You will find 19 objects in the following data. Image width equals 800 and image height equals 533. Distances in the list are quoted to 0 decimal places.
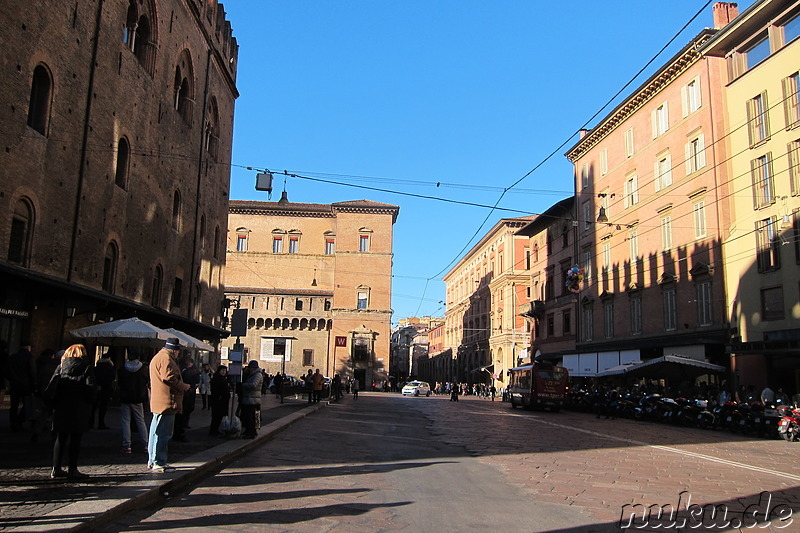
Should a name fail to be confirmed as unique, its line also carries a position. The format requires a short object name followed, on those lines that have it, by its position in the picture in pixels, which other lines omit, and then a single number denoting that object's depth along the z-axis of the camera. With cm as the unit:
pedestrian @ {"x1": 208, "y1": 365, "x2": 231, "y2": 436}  1271
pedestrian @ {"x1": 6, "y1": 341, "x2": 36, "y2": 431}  1119
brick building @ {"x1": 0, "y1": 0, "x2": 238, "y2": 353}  1439
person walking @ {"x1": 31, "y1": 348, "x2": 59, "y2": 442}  1046
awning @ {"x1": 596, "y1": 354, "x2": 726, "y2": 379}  2583
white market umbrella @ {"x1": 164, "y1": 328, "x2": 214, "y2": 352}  1667
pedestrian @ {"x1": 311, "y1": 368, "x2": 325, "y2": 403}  2997
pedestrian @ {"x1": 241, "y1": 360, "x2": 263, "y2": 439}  1266
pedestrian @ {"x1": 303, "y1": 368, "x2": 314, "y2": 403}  3006
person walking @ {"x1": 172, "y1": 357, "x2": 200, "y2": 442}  1159
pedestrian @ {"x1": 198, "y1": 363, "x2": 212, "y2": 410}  2246
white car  5522
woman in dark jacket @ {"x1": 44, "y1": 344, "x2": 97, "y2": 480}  710
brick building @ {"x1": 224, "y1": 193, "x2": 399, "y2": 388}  6488
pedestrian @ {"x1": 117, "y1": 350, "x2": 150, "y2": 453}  954
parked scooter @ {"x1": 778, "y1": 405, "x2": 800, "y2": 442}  1783
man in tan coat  803
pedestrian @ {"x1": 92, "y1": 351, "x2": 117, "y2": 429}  1043
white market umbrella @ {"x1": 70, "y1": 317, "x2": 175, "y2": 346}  1412
